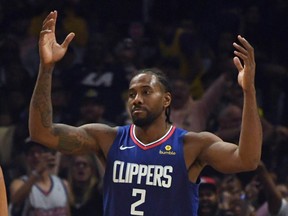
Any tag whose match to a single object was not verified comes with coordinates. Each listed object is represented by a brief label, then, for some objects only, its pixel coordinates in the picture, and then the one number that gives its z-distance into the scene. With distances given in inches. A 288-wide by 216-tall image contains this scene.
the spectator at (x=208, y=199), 645.3
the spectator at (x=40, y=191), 684.1
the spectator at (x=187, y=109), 718.5
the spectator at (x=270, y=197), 655.8
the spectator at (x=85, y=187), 688.4
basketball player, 464.1
